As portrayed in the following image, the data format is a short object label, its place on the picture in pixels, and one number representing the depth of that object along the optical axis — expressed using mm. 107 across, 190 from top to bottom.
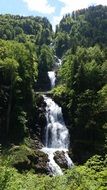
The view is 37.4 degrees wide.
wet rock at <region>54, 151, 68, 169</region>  20620
